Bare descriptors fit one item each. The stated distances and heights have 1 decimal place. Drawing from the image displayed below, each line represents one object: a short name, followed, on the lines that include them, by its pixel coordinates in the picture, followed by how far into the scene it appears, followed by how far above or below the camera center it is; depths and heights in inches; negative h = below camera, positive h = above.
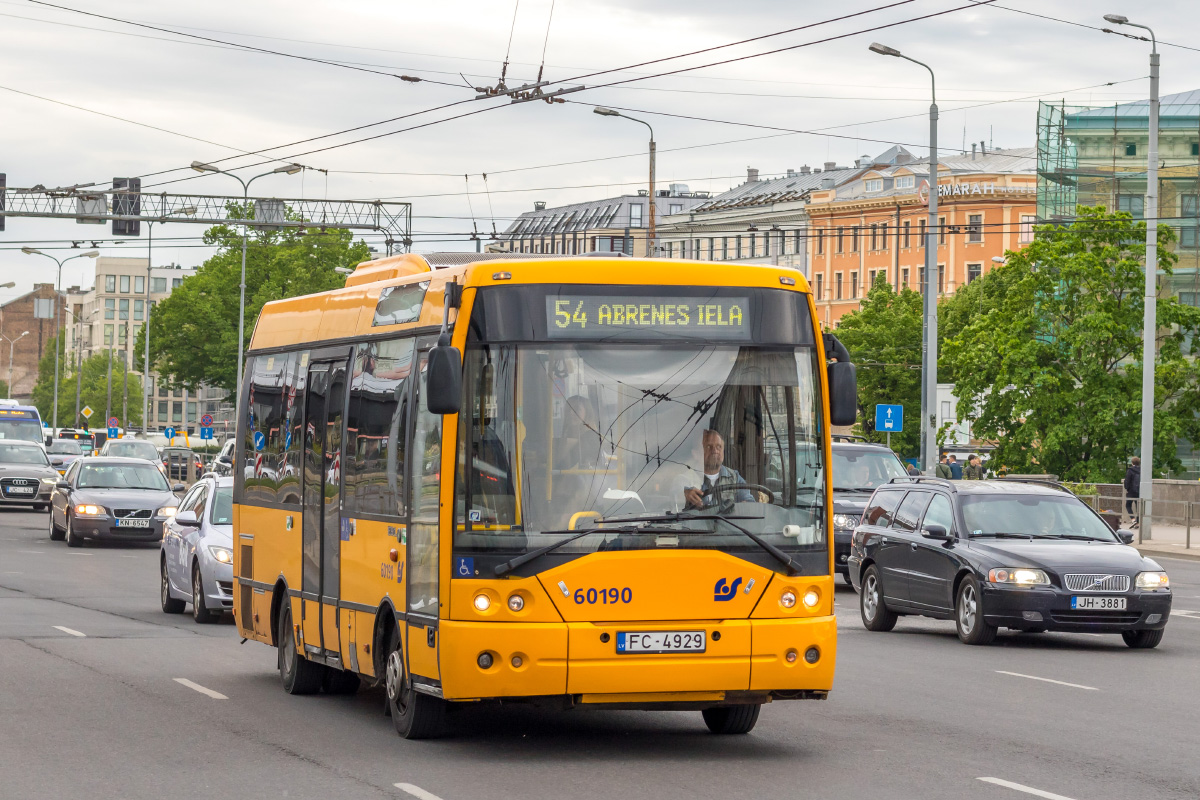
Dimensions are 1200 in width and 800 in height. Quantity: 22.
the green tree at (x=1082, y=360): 2017.7 +70.5
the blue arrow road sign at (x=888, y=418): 1748.3 +6.1
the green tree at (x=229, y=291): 3676.2 +224.1
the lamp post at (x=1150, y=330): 1676.9 +86.1
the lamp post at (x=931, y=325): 1706.4 +88.2
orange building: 4397.1 +464.5
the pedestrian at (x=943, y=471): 1537.9 -34.7
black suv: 1035.3 -29.0
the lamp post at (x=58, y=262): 3664.1 +302.5
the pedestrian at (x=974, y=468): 1770.4 -37.5
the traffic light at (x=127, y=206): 2106.3 +219.3
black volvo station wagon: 699.4 -49.8
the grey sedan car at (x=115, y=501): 1318.9 -60.3
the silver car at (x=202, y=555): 788.0 -57.9
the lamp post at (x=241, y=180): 1862.9 +251.0
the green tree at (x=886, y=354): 3698.3 +131.3
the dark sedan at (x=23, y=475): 1840.6 -61.9
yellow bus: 407.8 -14.7
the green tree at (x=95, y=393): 6584.6 +53.2
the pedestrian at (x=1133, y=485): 1770.8 -49.2
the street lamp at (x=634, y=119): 1685.7 +254.1
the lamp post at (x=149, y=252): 2235.9 +219.7
